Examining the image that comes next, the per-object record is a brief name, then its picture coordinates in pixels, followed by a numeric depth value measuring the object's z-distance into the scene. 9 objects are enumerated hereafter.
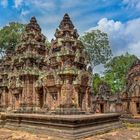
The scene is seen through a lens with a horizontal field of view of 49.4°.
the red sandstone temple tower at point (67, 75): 10.32
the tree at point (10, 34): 24.27
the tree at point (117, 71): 27.93
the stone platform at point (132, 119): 14.61
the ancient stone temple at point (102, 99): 19.57
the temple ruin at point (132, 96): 16.65
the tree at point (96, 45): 25.22
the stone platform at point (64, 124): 7.36
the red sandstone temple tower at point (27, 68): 12.47
